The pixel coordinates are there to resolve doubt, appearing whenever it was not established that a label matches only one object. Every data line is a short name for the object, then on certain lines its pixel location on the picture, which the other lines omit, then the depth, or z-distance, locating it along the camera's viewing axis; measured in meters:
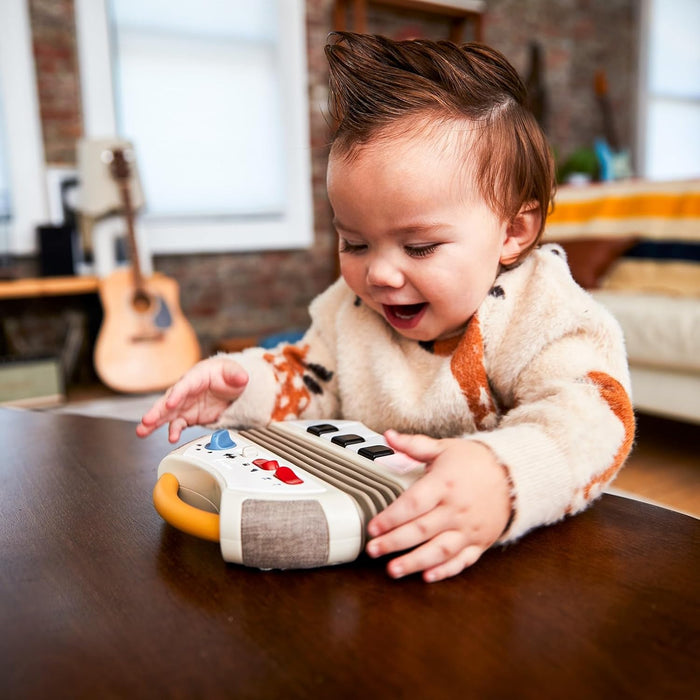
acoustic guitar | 2.64
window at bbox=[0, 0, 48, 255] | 2.65
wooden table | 0.32
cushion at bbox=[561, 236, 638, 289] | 2.33
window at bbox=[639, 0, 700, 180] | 4.59
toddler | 0.47
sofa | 1.80
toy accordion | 0.42
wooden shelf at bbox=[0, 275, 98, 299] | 2.52
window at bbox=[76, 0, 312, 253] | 2.92
